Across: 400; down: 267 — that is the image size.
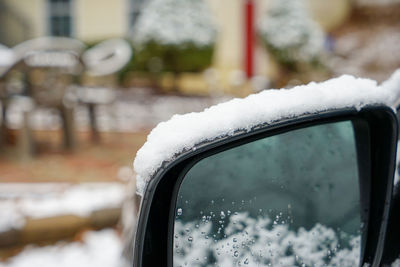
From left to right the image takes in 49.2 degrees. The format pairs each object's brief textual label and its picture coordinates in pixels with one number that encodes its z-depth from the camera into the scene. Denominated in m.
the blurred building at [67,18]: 13.20
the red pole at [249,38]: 6.89
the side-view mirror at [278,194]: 0.75
